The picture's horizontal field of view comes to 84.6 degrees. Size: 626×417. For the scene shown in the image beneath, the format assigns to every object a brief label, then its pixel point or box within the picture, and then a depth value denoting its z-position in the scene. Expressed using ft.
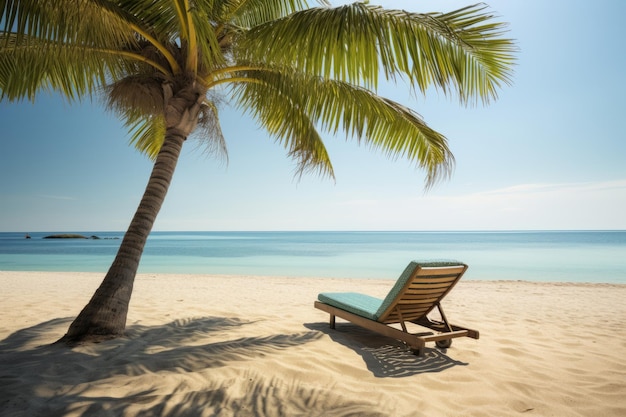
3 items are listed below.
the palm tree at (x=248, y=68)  9.82
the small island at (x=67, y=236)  249.00
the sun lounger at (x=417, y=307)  10.92
